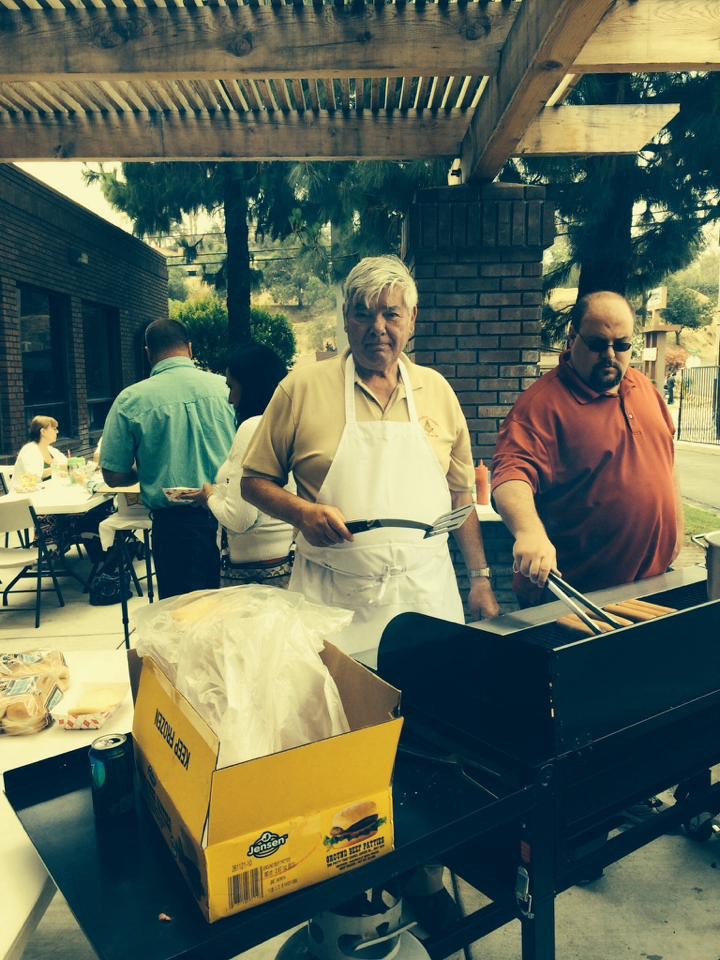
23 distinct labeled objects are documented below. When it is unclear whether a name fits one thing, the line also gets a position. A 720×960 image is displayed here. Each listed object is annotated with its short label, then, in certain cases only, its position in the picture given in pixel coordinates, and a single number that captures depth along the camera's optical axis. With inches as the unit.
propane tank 52.0
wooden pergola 104.4
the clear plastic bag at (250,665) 44.4
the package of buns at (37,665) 72.2
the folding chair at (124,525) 186.9
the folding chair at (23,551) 209.2
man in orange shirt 91.0
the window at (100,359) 519.8
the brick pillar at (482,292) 172.4
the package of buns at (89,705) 66.3
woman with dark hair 108.1
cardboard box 37.2
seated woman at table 254.5
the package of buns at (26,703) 65.7
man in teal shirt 142.3
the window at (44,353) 428.1
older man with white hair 82.9
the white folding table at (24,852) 43.2
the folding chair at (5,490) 266.3
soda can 48.1
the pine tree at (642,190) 249.4
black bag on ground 231.3
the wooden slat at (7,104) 146.1
